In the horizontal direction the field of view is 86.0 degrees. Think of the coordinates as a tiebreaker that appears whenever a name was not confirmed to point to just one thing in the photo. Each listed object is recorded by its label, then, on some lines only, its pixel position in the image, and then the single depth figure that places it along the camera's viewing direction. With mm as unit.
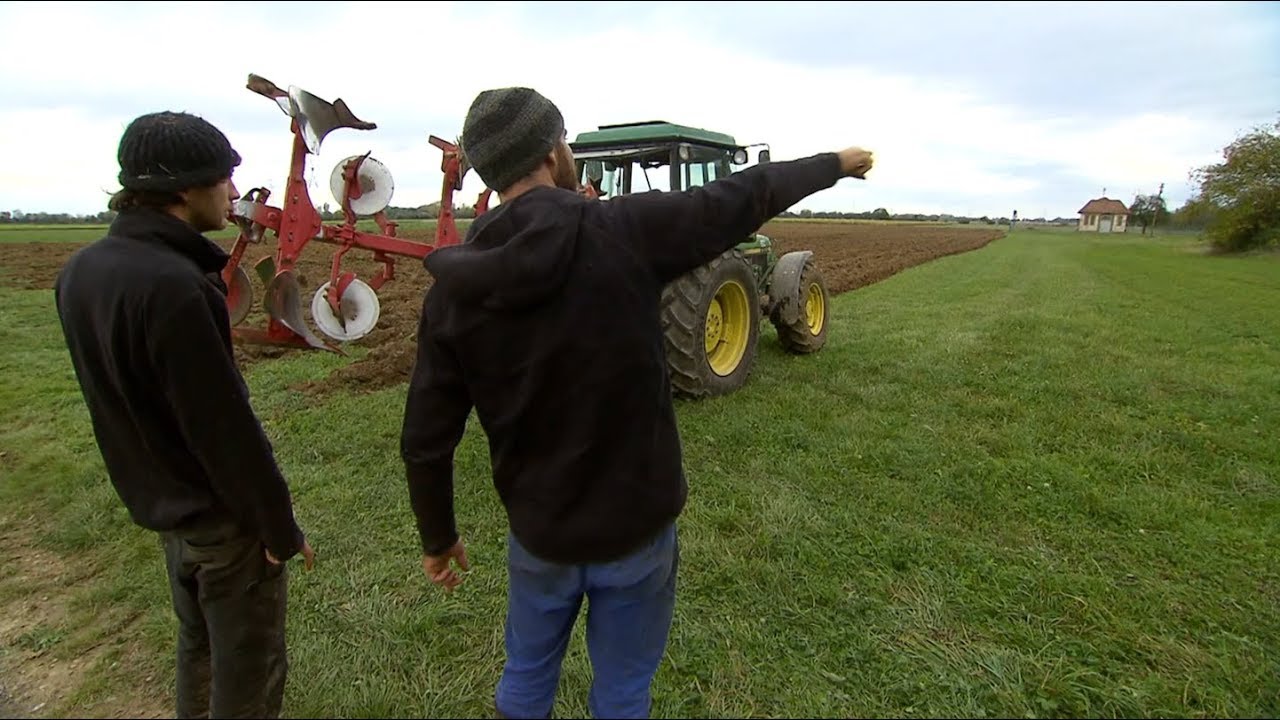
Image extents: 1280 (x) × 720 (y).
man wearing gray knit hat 1325
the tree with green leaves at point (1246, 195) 26656
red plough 4633
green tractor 5156
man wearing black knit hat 1525
